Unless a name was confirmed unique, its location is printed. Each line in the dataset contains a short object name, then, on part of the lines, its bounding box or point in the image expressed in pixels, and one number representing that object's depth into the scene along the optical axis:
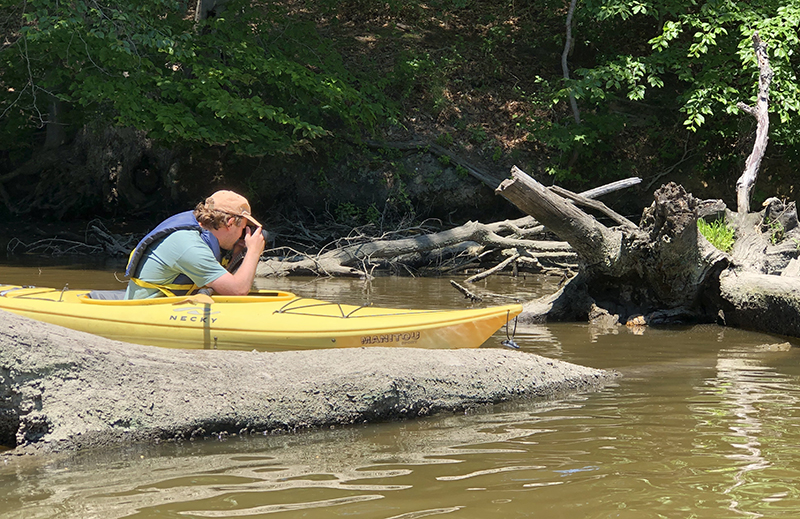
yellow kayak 4.61
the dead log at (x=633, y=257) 6.23
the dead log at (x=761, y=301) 6.22
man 4.61
